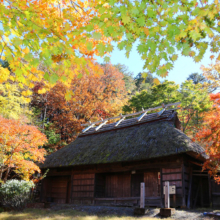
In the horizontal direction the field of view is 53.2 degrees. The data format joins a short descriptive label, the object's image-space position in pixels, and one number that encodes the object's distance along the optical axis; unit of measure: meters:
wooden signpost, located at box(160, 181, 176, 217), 8.45
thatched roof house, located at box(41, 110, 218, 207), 11.30
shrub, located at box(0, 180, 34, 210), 11.33
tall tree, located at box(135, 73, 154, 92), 38.06
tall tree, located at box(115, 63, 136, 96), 36.42
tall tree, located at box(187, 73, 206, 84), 38.21
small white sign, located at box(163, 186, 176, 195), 9.36
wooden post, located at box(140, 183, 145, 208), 9.27
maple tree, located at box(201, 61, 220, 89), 17.64
